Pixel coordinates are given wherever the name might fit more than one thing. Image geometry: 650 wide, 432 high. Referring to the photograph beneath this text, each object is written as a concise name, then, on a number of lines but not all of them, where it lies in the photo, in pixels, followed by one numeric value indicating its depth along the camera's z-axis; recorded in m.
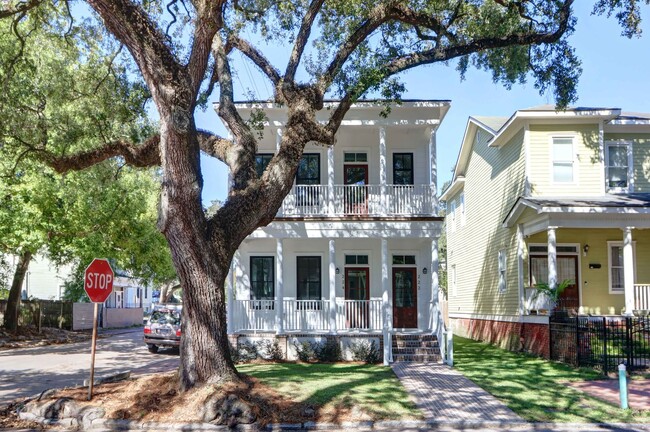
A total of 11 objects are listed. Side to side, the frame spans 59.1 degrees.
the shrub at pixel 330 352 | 17.34
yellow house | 17.38
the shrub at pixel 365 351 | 17.19
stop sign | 10.39
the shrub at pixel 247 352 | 17.59
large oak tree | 9.98
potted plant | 16.77
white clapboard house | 17.89
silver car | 20.53
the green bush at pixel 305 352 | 17.44
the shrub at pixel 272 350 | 17.62
